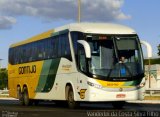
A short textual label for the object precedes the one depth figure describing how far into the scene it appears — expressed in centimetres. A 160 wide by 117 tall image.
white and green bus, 2109
